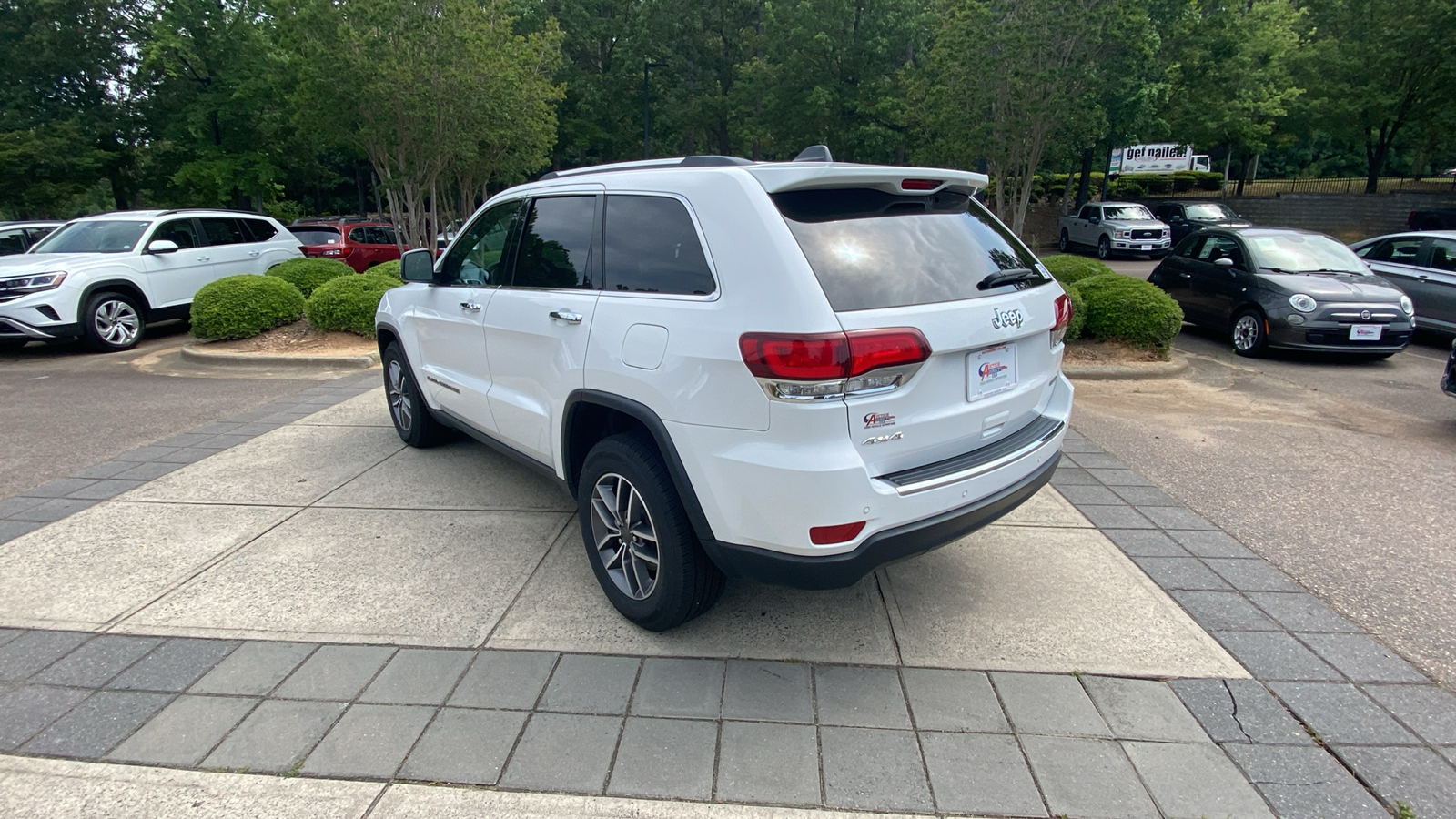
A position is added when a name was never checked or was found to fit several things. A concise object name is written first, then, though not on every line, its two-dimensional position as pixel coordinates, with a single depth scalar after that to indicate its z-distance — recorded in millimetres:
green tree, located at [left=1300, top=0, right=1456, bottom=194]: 22031
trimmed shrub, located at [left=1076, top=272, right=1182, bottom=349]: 8023
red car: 15766
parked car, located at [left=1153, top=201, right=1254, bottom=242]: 22672
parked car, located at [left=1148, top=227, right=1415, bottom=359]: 8328
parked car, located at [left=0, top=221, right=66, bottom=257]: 13297
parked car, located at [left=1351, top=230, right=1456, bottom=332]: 9492
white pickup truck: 22266
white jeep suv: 2486
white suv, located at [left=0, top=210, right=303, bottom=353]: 8953
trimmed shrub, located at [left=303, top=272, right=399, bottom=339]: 9328
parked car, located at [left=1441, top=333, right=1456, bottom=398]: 6254
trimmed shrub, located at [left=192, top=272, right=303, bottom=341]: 9211
